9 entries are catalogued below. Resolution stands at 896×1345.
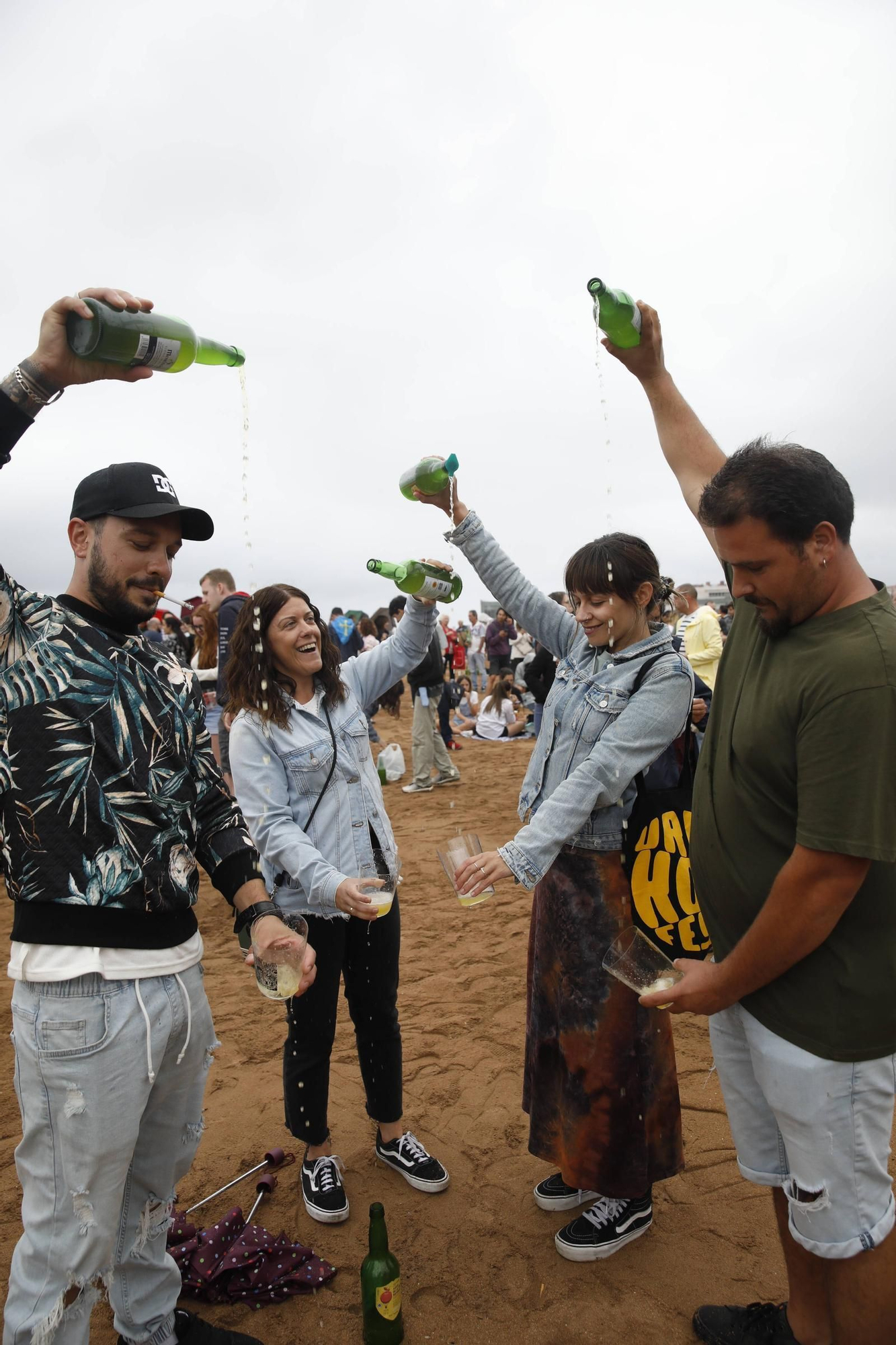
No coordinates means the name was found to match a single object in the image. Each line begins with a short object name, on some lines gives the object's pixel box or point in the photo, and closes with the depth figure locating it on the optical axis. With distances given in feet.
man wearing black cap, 5.77
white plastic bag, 33.88
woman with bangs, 8.22
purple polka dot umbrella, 8.54
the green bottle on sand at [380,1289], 7.64
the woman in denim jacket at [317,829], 9.18
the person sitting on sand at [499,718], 47.85
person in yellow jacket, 22.49
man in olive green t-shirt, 5.31
